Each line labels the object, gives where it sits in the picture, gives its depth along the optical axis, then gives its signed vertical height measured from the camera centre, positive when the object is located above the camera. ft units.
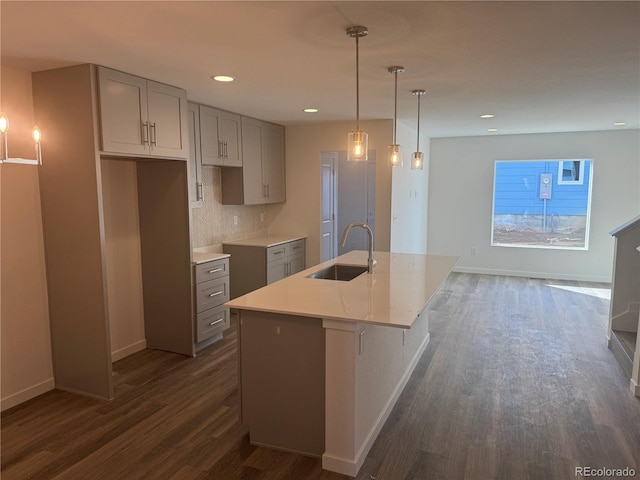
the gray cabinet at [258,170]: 16.49 +0.82
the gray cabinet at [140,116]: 9.82 +1.83
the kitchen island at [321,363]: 7.53 -3.14
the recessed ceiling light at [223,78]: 10.59 +2.77
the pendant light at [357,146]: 8.77 +0.91
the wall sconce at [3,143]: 5.06 +0.58
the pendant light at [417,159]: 12.31 +0.90
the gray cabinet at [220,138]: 14.29 +1.84
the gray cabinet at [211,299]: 13.15 -3.35
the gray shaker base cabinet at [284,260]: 16.56 -2.74
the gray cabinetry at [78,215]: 9.69 -0.54
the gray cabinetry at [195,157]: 13.61 +1.06
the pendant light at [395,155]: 11.19 +0.92
